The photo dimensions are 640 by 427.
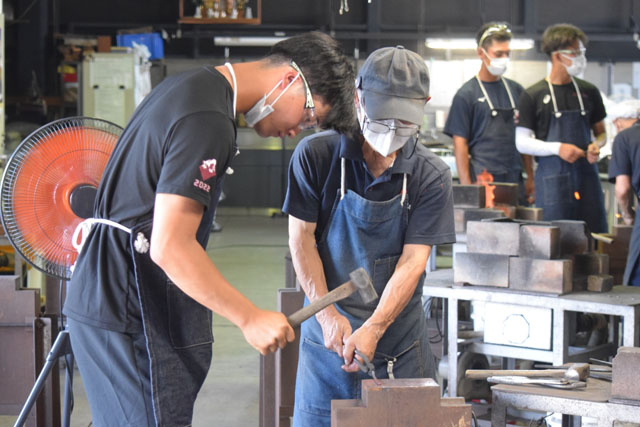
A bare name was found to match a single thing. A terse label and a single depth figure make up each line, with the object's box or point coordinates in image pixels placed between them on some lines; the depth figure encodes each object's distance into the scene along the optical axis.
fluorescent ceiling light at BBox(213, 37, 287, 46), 10.95
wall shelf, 9.84
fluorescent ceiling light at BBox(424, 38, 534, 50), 10.41
